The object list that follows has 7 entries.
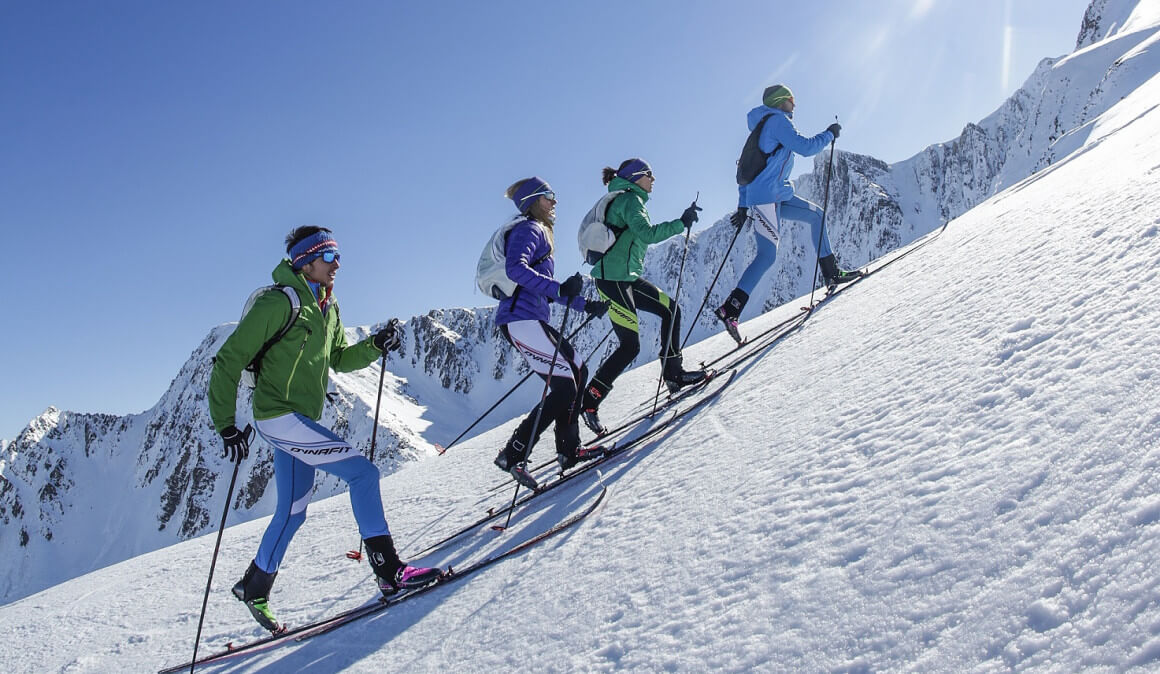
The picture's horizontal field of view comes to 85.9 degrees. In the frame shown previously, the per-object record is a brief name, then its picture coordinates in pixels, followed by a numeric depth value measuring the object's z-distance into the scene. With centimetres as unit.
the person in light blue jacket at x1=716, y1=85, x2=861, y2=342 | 631
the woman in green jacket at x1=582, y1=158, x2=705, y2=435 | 541
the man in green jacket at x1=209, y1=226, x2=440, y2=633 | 353
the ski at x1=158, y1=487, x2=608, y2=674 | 367
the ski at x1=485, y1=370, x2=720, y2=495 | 586
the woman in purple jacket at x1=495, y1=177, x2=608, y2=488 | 472
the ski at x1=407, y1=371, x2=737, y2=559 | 478
